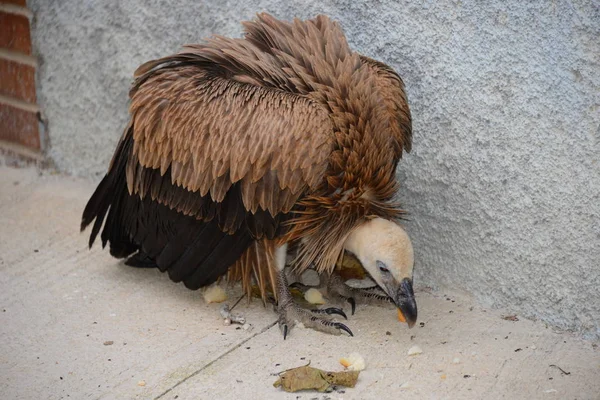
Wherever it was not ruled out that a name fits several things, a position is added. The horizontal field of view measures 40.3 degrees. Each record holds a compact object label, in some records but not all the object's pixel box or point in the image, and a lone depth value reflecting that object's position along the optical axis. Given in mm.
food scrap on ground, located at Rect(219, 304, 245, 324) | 4059
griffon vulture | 3641
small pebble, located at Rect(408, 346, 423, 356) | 3721
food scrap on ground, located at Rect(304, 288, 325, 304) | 4293
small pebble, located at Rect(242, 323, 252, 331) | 4023
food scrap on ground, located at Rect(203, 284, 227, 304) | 4270
